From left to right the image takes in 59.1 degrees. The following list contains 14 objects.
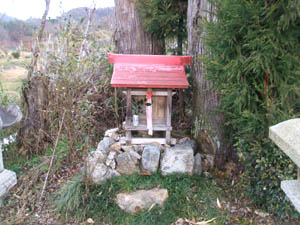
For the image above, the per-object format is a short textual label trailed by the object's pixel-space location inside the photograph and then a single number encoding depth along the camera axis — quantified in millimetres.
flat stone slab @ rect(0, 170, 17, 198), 2350
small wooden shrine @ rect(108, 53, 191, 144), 3098
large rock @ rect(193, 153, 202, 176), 3405
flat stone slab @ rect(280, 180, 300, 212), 1355
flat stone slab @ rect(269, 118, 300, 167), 1173
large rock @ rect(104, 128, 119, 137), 3850
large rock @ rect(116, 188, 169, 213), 3047
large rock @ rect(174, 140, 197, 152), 3456
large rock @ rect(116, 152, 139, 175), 3271
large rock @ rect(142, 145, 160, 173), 3285
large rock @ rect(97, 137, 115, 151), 3532
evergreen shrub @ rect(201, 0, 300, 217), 2359
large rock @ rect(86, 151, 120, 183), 3232
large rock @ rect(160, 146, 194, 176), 3285
